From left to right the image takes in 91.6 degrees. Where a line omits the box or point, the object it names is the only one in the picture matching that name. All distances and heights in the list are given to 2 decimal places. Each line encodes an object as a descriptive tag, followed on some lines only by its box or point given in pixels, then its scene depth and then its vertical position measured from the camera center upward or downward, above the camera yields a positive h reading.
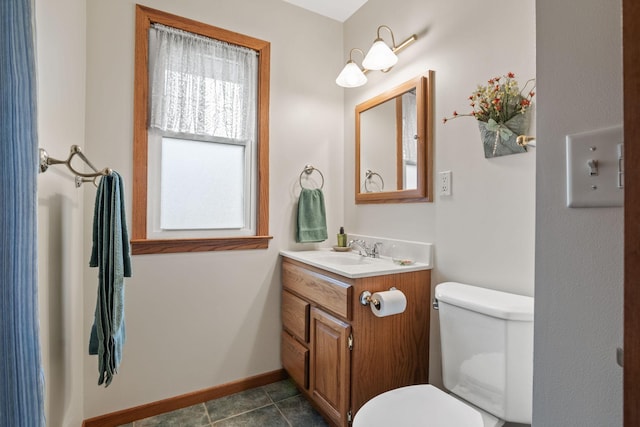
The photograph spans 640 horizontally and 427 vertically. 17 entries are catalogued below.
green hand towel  2.13 -0.05
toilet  1.05 -0.60
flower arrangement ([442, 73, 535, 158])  1.22 +0.40
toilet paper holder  1.37 -0.40
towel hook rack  0.83 +0.14
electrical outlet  1.55 +0.13
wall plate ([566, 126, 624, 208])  0.40 +0.06
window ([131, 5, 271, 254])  1.74 +0.44
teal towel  1.13 -0.22
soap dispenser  2.21 -0.22
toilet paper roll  1.33 -0.40
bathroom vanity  1.42 -0.62
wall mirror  1.66 +0.39
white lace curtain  1.78 +0.75
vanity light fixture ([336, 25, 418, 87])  1.77 +0.89
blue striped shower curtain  0.50 +0.00
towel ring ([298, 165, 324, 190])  2.20 +0.28
